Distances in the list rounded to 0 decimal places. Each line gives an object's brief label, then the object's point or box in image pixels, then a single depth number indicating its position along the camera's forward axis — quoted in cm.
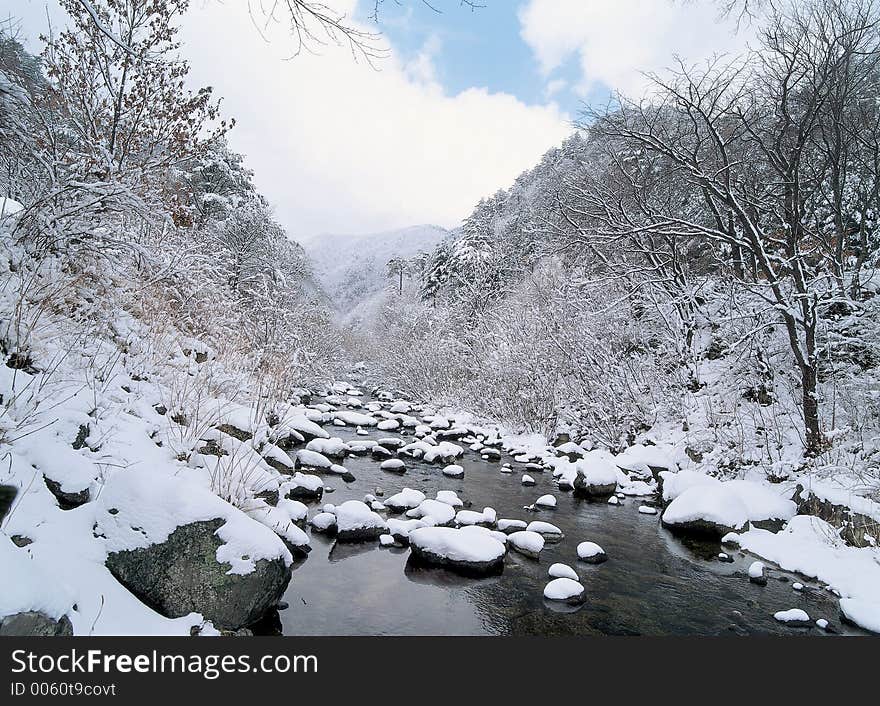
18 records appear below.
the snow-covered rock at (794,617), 486
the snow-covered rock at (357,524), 638
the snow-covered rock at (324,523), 650
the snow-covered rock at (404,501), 761
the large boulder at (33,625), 239
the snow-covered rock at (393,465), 1022
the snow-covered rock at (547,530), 695
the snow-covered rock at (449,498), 796
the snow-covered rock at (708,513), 721
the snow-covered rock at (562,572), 561
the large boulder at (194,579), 346
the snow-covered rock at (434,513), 684
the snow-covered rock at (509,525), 709
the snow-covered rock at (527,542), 632
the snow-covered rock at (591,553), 625
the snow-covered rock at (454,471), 1010
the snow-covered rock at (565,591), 516
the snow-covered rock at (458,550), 570
